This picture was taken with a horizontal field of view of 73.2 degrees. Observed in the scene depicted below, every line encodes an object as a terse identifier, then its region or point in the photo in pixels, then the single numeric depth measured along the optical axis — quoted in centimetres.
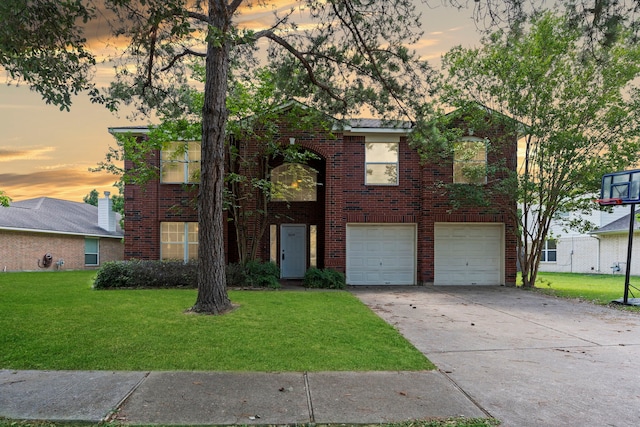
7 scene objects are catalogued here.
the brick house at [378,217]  1450
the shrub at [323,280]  1345
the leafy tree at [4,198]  1670
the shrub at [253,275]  1281
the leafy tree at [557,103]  1212
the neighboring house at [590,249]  2364
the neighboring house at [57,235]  2288
